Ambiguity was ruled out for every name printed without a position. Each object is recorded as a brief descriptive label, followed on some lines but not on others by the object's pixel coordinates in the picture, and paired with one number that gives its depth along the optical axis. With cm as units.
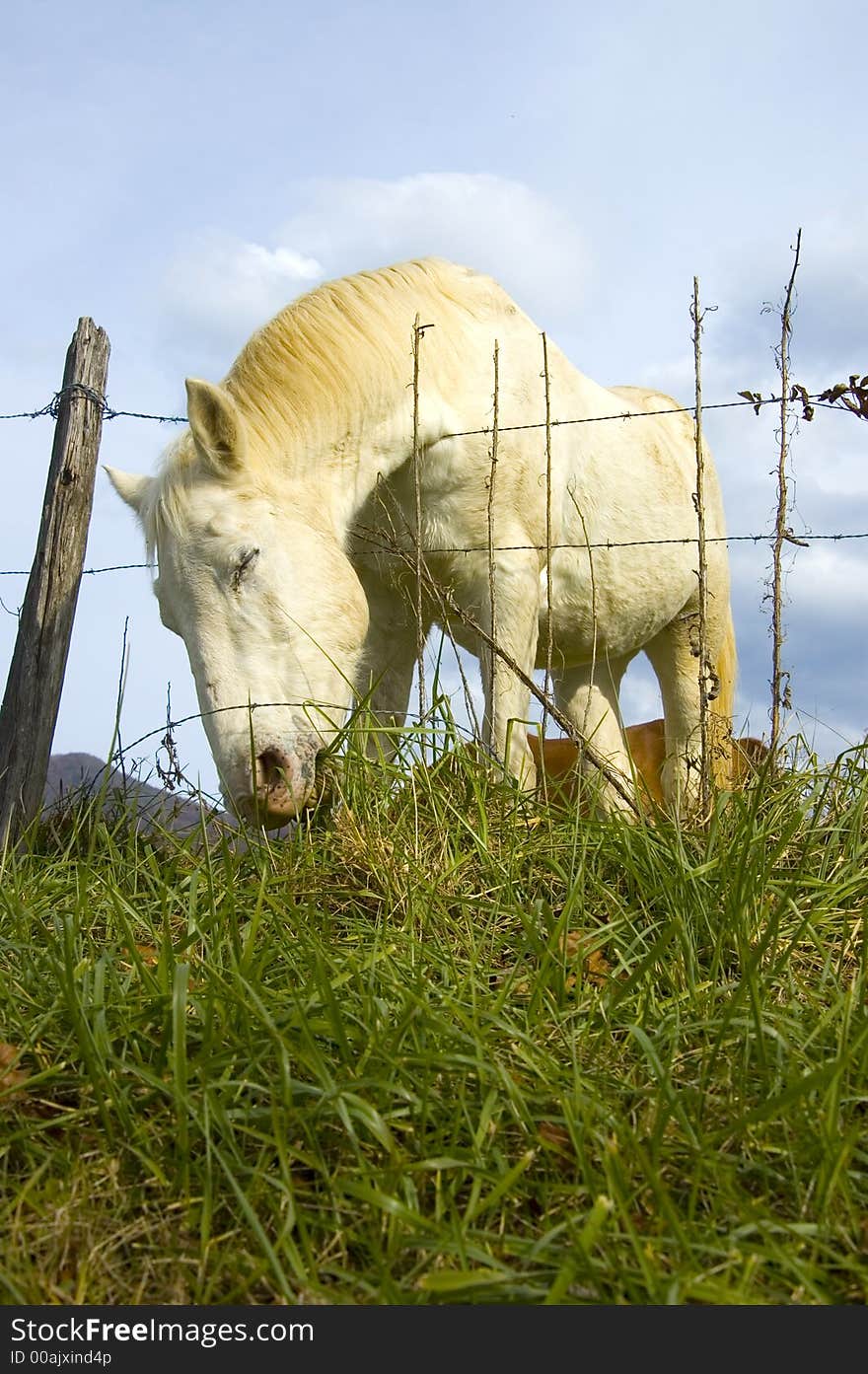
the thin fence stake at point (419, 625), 361
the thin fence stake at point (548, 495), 404
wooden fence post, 452
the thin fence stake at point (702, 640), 354
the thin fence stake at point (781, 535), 354
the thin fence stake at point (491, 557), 424
